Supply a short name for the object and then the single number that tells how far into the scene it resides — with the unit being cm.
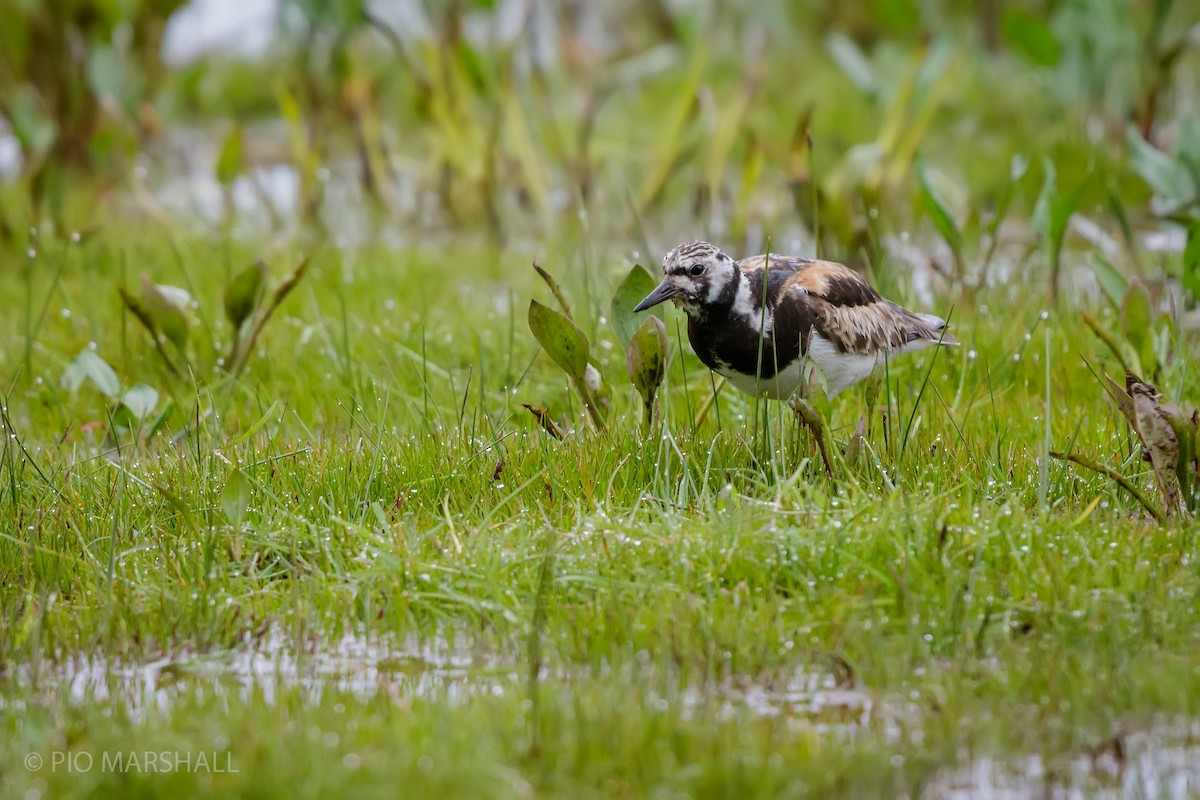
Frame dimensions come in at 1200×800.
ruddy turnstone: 909
